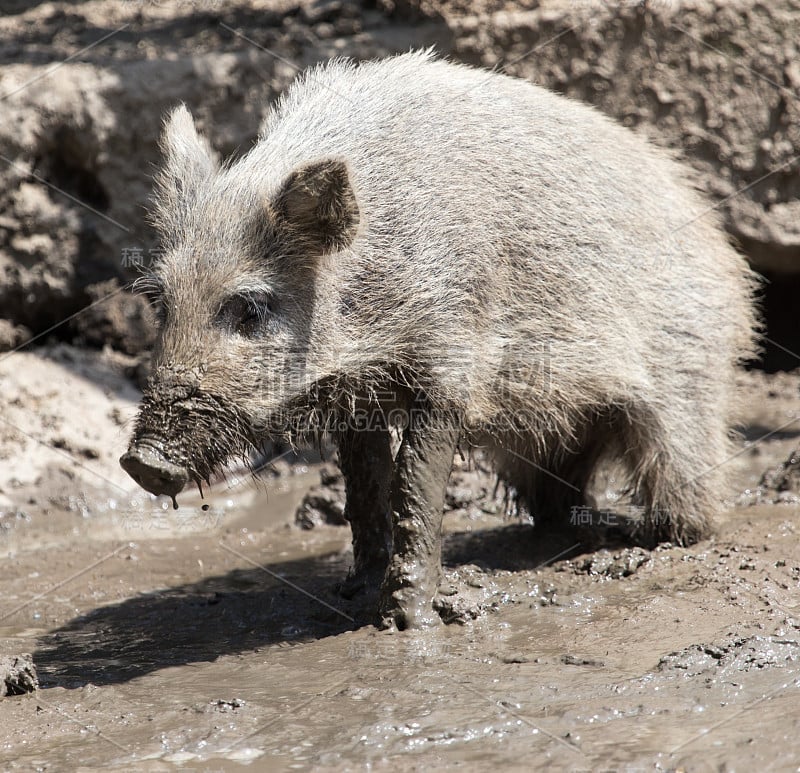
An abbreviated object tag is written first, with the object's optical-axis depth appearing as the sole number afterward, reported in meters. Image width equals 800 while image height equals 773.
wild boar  9.79
